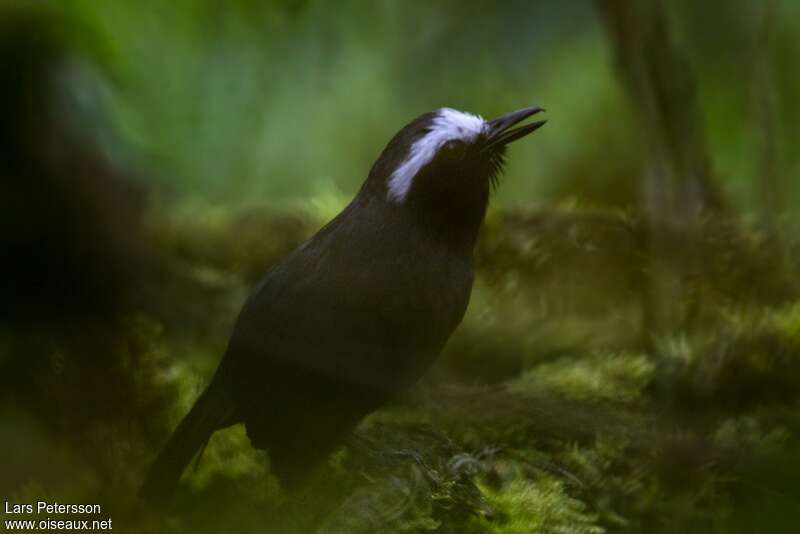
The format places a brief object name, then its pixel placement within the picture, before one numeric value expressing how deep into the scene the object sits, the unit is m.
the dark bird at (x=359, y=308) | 3.25
